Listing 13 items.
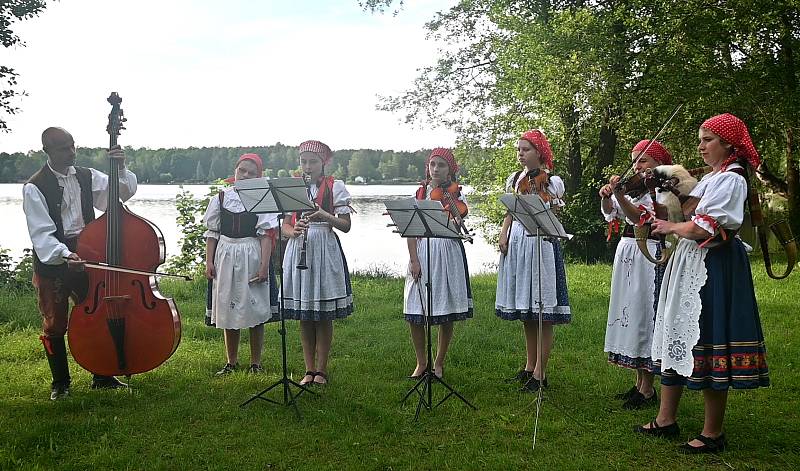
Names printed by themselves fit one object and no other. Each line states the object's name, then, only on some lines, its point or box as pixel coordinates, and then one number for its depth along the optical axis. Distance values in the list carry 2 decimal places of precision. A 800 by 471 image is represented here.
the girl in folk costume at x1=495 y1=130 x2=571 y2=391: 4.74
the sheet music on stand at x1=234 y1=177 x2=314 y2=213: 4.09
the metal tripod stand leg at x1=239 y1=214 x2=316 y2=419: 4.29
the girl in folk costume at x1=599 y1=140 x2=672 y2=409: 4.25
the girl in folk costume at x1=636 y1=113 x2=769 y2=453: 3.34
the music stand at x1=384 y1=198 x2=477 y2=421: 4.08
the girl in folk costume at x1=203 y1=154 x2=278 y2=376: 5.16
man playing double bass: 4.32
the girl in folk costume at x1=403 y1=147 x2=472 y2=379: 4.83
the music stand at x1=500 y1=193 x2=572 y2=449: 3.95
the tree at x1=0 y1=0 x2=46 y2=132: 8.09
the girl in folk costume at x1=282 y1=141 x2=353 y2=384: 4.82
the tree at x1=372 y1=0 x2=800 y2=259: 10.87
